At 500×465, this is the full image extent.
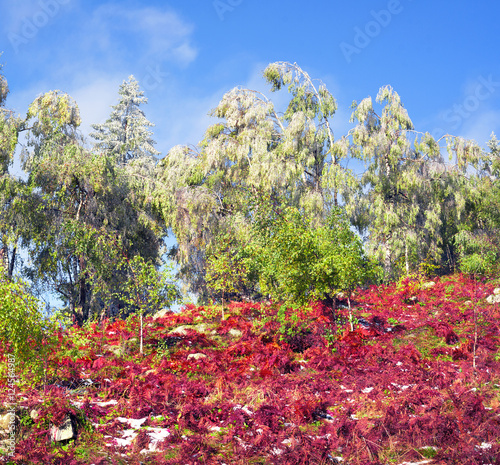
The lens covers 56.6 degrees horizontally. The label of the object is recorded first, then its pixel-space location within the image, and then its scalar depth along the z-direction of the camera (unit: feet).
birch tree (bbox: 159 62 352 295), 72.18
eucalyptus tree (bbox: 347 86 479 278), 79.51
